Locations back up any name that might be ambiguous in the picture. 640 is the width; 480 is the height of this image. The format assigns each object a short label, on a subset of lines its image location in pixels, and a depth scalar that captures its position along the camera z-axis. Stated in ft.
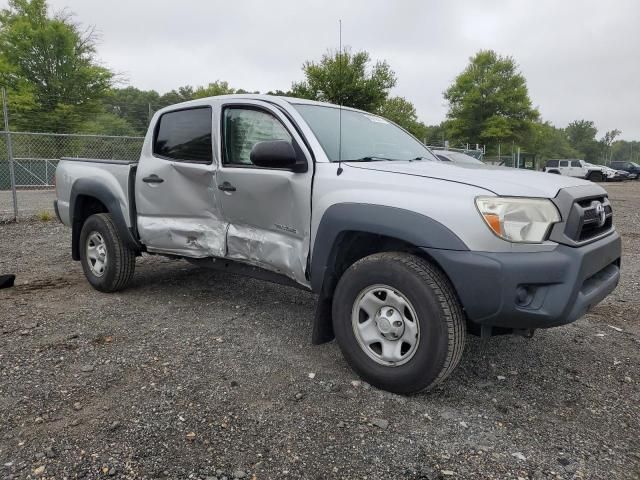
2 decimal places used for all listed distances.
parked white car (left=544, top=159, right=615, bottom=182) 102.01
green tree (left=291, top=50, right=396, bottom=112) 76.00
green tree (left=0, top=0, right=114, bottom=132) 86.69
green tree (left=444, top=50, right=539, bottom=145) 131.03
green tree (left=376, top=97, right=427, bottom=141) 127.69
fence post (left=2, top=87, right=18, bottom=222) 30.40
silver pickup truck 8.36
